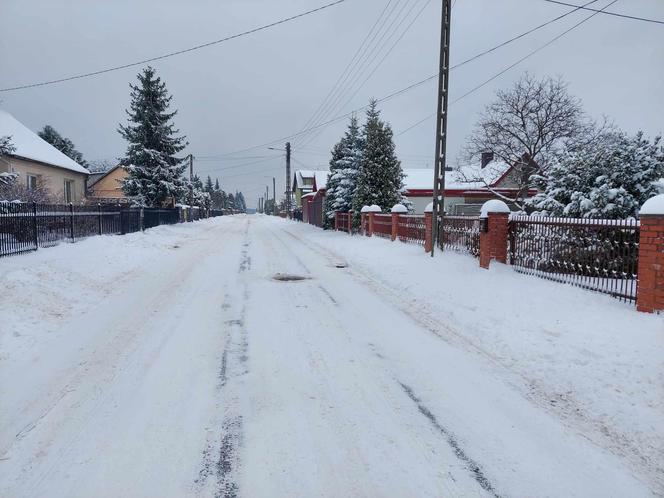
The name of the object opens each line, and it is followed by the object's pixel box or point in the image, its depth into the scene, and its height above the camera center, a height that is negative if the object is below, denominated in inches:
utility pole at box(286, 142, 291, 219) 2282.2 +238.3
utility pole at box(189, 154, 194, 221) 1991.9 +213.9
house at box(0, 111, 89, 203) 985.5 +119.6
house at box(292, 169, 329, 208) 2868.4 +223.3
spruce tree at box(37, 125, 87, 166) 2060.8 +354.8
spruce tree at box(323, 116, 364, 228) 1099.9 +108.2
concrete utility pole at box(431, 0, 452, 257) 504.4 +110.7
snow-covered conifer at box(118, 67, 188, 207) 1131.3 +181.9
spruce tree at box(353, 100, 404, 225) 911.7 +94.0
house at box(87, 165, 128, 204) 2035.3 +138.7
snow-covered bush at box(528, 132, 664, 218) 375.2 +31.9
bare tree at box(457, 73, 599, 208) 959.6 +185.1
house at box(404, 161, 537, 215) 1320.1 +70.5
